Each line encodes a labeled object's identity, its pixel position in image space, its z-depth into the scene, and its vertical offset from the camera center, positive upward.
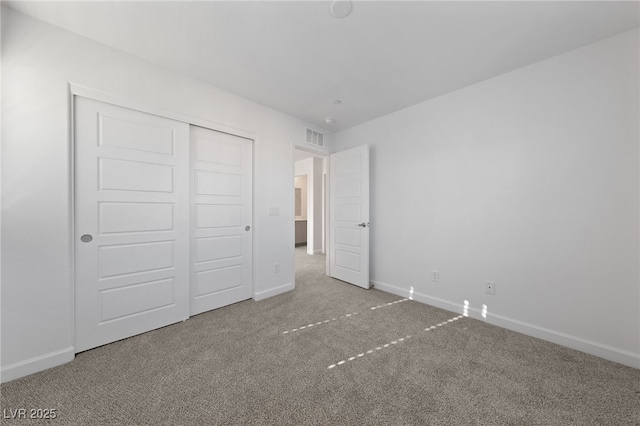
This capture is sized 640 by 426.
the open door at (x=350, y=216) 3.57 -0.07
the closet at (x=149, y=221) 1.96 -0.09
